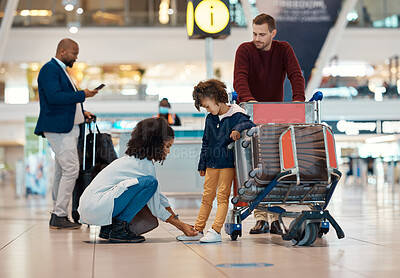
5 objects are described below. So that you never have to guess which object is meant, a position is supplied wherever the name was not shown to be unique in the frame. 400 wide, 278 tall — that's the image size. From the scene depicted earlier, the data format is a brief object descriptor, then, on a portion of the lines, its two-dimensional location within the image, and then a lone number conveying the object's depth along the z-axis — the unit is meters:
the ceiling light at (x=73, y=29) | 26.54
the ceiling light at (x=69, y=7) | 27.73
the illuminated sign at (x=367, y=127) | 27.58
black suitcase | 5.82
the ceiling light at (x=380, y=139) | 30.94
